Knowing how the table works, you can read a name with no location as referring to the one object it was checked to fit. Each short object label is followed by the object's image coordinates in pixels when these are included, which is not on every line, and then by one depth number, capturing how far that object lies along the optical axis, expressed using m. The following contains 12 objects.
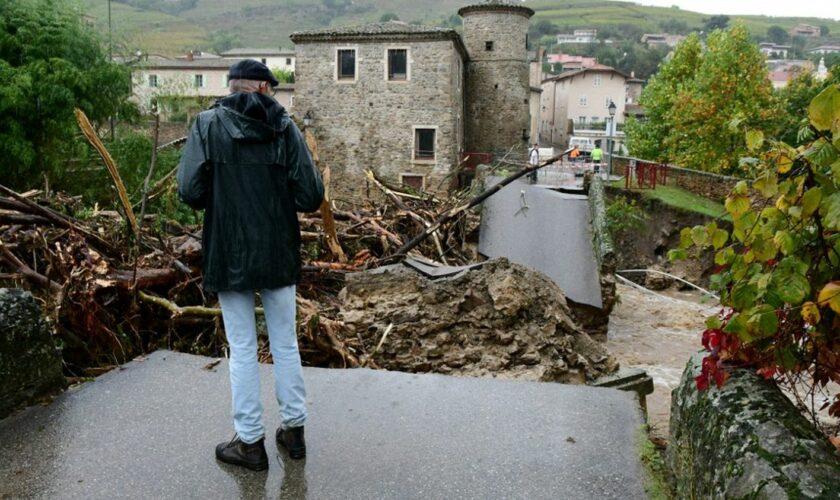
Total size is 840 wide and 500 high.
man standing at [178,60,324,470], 3.28
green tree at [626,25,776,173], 35.22
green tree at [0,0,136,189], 21.69
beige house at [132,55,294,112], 61.56
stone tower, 38.56
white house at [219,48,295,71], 93.74
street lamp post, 26.02
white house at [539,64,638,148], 79.75
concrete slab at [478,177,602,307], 9.77
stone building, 34.59
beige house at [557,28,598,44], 180.38
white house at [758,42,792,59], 188.25
